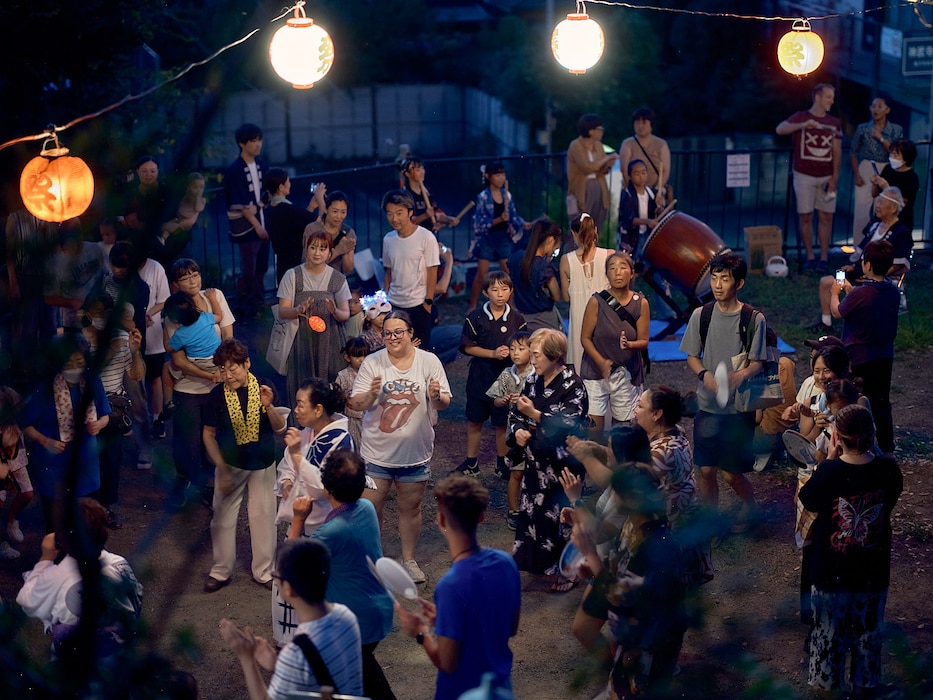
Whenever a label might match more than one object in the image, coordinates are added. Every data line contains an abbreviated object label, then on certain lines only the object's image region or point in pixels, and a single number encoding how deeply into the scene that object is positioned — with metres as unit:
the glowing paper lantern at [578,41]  9.46
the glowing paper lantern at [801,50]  10.61
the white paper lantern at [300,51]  7.95
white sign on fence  12.95
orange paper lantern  5.41
